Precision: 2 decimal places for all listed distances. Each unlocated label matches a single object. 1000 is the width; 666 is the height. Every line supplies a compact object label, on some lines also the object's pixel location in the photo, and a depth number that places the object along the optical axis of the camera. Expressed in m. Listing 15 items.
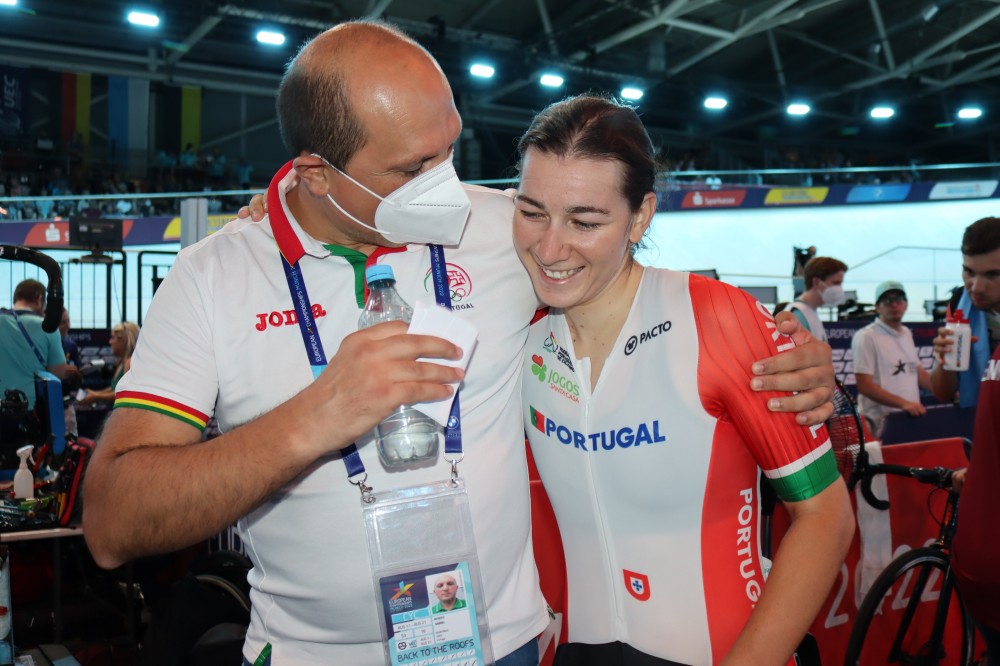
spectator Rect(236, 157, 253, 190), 21.41
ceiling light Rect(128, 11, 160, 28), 17.83
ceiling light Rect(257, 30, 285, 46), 19.10
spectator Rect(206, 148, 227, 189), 21.16
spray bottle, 3.97
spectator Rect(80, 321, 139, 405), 6.97
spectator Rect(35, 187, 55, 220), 13.30
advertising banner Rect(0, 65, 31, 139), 19.88
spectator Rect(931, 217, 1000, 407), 3.25
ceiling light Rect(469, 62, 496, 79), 22.36
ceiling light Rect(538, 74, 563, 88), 23.02
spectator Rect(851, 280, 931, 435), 6.57
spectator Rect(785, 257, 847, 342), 6.80
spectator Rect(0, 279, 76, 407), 4.79
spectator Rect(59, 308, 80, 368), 7.40
